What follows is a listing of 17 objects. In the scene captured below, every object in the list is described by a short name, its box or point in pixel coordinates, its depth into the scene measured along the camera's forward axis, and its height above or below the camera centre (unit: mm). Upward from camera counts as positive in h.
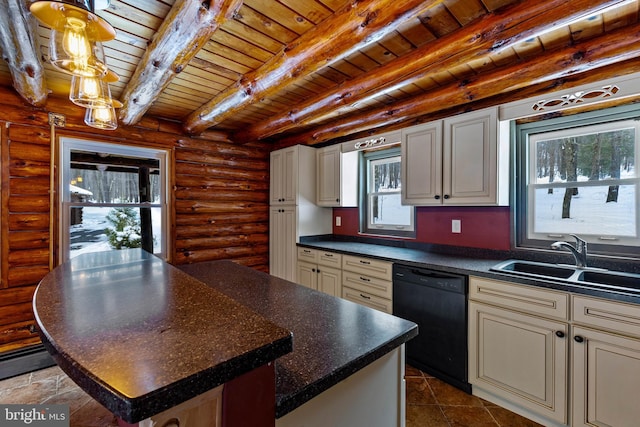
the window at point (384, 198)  3354 +143
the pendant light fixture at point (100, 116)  1725 +574
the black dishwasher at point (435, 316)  2172 -850
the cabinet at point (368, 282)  2617 -691
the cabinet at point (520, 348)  1776 -914
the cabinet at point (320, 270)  3133 -688
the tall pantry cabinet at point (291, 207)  3695 +42
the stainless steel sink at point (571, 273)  1831 -441
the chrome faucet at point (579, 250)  2053 -292
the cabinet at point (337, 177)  3539 +415
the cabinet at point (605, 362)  1550 -856
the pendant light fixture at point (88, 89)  1355 +586
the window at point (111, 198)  2855 +141
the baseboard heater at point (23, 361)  2426 -1291
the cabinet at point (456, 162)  2330 +413
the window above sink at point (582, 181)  2057 +216
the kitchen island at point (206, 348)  471 -267
